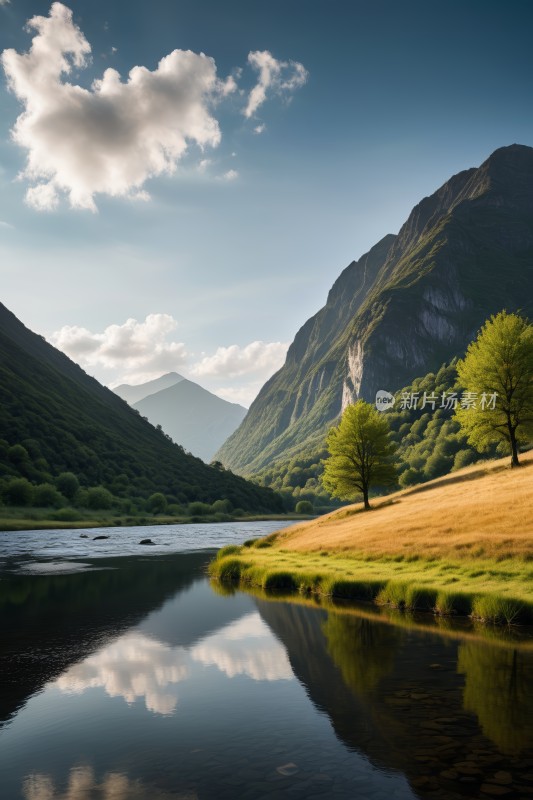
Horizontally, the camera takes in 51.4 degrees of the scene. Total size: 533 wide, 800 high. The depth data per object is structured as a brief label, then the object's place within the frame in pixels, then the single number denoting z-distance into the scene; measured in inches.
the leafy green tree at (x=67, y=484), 6983.3
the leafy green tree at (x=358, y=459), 3102.9
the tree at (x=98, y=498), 6894.7
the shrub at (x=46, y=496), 6250.0
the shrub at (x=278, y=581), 1605.6
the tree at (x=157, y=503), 7662.4
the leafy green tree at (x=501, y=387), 2591.0
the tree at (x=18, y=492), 5979.3
